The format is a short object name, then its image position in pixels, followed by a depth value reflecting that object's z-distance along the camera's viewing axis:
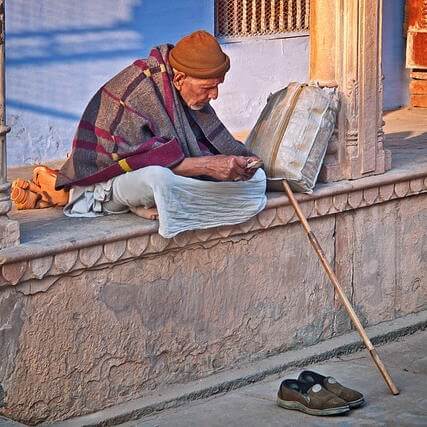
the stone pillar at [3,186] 10.63
